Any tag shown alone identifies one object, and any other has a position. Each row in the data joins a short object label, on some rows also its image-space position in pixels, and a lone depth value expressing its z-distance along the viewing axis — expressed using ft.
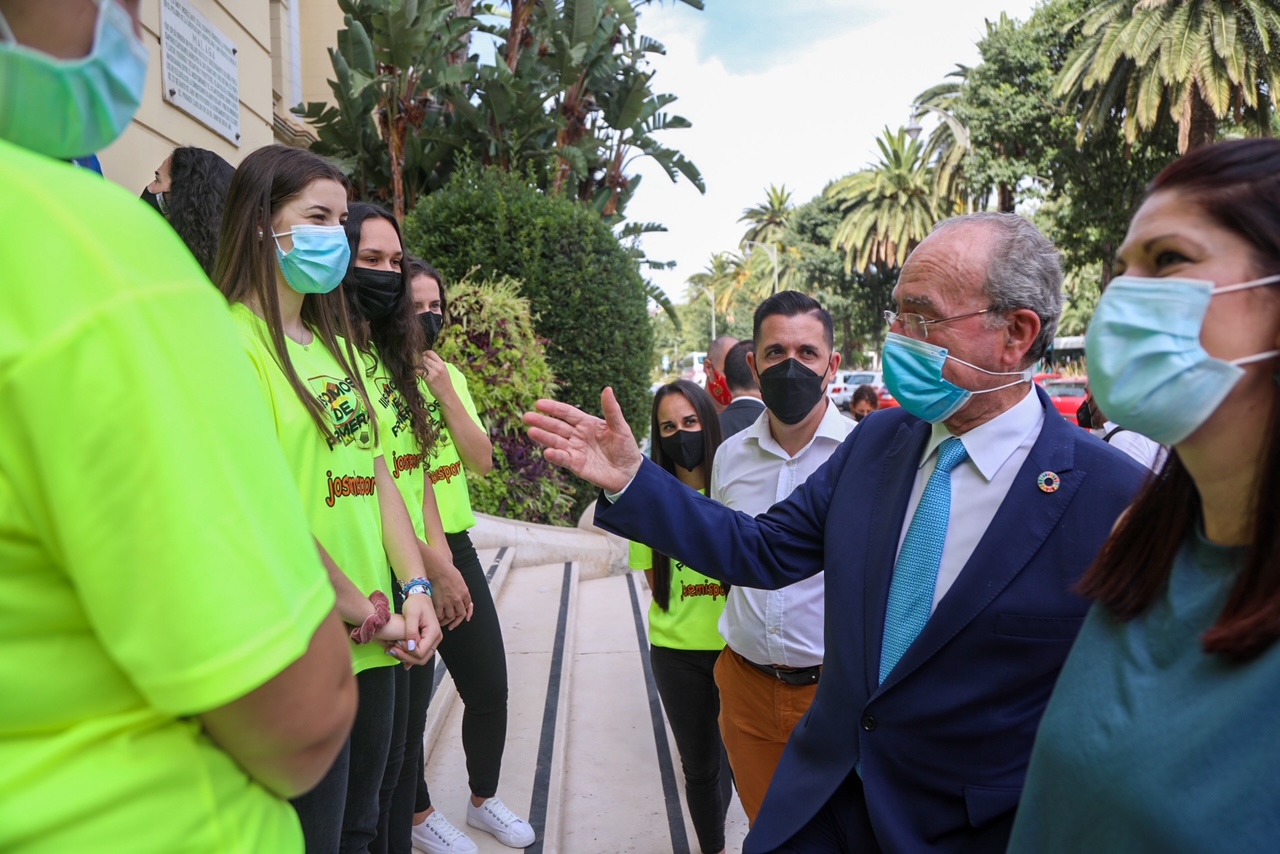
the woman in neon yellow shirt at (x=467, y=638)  11.66
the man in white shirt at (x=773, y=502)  9.59
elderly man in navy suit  6.20
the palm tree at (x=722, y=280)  210.42
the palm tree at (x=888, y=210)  121.08
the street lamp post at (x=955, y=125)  88.07
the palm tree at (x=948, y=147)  92.91
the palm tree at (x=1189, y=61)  58.80
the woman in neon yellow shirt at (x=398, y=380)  9.87
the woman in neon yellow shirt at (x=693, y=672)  11.60
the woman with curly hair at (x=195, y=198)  9.53
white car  101.10
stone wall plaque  17.66
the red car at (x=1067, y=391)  59.11
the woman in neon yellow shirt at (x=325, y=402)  7.32
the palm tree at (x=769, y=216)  187.62
